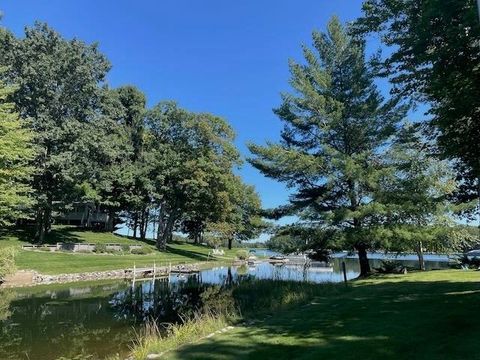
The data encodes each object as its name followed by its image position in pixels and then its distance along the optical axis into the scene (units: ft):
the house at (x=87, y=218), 222.89
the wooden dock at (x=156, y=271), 111.68
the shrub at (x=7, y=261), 73.15
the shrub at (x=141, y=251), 151.53
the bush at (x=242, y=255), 224.12
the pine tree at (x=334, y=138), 73.46
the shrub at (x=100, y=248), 137.41
